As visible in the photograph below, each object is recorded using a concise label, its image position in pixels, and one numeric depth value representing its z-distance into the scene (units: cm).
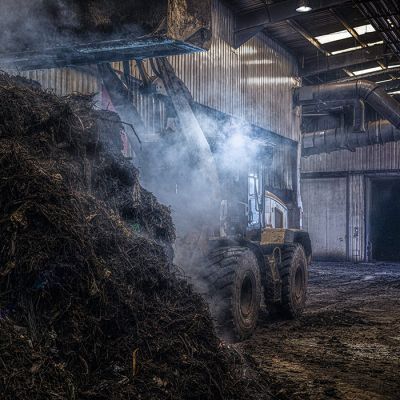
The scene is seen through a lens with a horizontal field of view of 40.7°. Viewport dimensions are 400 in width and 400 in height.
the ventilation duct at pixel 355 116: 1772
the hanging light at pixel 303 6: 1349
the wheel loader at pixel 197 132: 464
